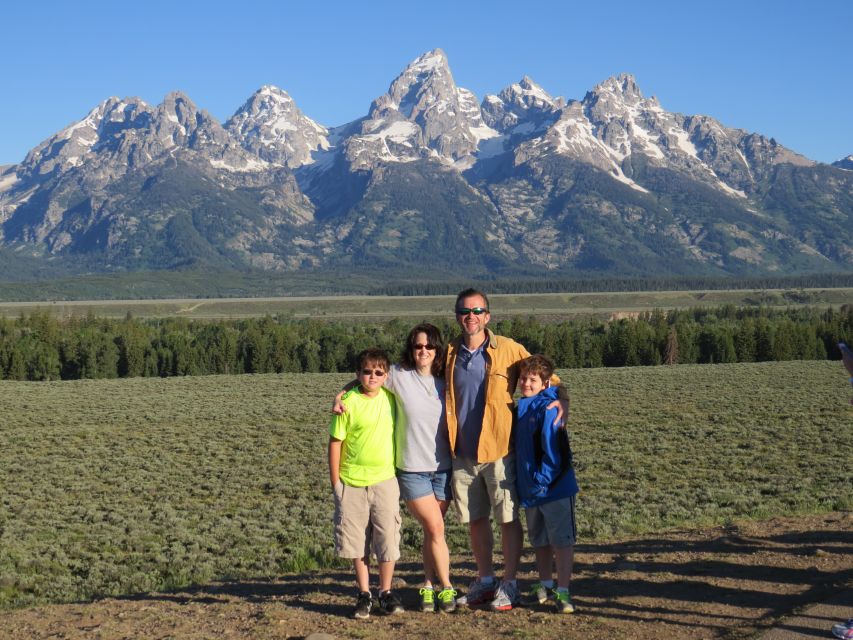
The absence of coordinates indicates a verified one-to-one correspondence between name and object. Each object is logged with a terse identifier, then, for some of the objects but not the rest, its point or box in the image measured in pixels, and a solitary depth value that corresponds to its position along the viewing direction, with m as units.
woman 8.29
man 8.22
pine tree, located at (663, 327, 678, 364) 89.81
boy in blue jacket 8.18
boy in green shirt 8.27
